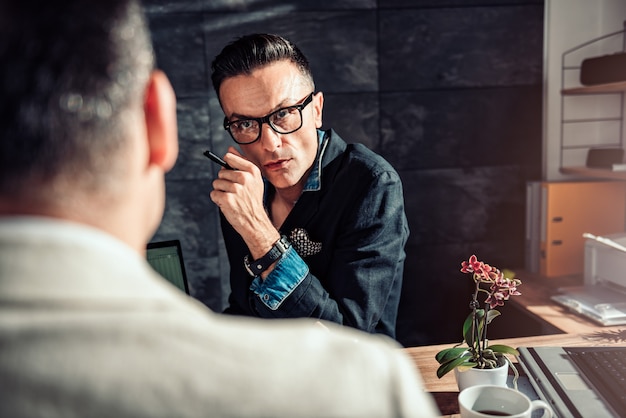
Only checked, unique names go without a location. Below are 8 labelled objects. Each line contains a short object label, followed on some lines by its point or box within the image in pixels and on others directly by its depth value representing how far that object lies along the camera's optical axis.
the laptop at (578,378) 0.95
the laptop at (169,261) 1.40
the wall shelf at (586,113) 2.59
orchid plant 1.05
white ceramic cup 0.80
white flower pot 1.00
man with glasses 1.32
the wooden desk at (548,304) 1.70
